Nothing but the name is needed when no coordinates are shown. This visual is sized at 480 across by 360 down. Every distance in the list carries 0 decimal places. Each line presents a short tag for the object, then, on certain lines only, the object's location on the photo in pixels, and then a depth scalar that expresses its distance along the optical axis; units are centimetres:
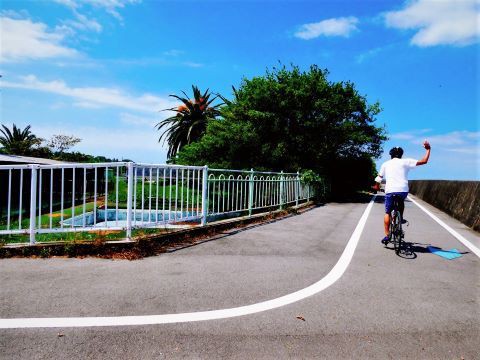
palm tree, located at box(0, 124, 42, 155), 4446
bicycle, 612
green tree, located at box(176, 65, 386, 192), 2042
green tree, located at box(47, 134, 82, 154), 5388
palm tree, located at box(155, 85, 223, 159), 4162
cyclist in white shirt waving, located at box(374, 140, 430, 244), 636
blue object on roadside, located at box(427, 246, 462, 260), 608
